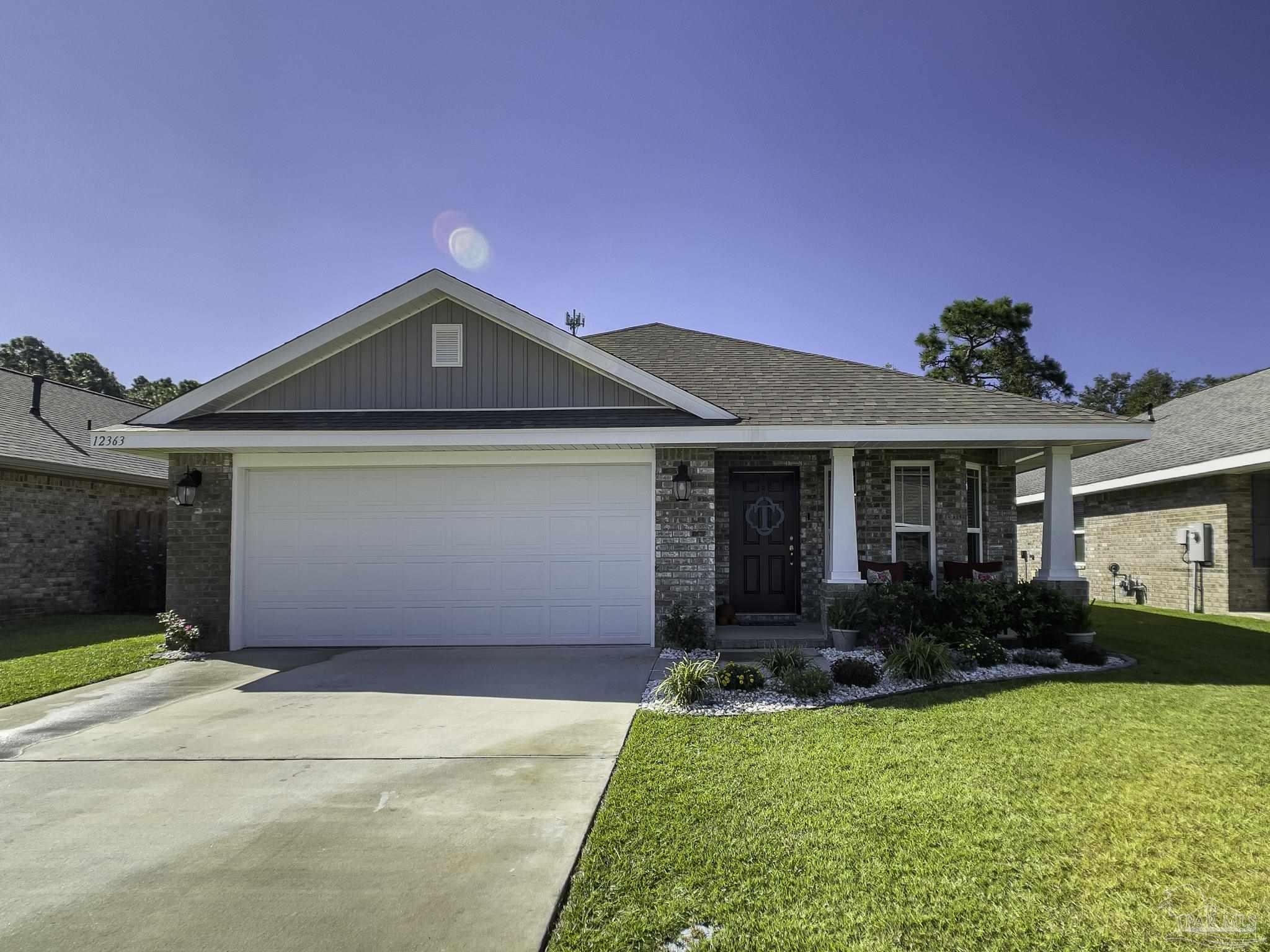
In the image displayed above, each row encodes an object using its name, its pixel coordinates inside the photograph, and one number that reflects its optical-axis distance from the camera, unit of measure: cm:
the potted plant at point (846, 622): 847
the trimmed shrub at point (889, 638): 785
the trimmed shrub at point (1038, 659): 771
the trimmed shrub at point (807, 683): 646
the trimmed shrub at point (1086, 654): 780
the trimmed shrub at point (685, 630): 869
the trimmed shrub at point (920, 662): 705
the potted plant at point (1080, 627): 844
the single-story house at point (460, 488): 898
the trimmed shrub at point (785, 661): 677
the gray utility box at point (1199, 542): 1306
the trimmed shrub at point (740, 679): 664
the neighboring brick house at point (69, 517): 1196
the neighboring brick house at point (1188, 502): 1279
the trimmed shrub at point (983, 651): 759
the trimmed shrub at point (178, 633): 911
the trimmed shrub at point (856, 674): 677
